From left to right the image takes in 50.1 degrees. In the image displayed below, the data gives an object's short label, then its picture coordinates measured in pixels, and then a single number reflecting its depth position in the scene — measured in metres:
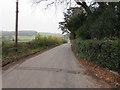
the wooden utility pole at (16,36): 13.89
